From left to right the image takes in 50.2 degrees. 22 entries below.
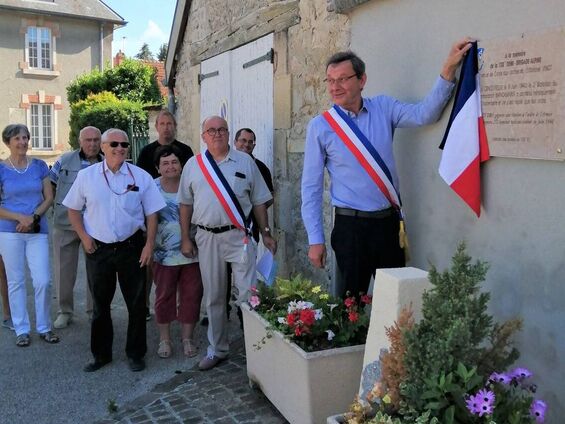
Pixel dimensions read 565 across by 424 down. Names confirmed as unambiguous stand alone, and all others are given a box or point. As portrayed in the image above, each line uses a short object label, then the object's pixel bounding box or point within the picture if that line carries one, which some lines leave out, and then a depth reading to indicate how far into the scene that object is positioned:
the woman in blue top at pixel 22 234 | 5.21
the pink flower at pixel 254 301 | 3.75
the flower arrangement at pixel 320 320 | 3.24
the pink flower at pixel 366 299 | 3.40
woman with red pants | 4.82
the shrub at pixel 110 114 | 17.53
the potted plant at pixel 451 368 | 2.07
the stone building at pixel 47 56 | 22.61
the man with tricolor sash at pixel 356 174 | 3.45
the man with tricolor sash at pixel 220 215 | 4.38
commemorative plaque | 2.61
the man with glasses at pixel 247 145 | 5.31
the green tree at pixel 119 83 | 21.41
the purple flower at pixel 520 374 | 2.28
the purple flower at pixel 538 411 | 2.15
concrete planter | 3.09
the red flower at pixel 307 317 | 3.24
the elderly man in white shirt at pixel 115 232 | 4.45
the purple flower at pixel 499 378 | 2.21
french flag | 3.06
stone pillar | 2.56
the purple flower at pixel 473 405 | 2.04
